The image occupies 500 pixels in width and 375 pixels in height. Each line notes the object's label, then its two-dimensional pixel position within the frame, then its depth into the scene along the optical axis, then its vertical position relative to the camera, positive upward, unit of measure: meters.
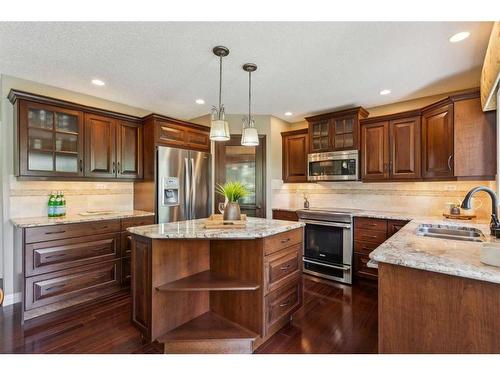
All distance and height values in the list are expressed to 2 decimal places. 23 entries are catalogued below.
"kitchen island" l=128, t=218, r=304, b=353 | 1.80 -0.76
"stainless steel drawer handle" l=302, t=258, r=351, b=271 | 3.22 -1.09
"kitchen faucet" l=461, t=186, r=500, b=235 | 1.67 -0.12
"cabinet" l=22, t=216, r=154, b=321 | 2.31 -0.82
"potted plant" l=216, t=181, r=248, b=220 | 2.17 -0.11
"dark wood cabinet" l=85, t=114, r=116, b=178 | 3.02 +0.55
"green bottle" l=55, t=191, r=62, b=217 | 2.82 -0.23
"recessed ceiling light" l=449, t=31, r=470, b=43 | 1.91 +1.25
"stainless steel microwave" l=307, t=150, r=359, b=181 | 3.56 +0.35
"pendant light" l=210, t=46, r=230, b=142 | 2.02 +0.54
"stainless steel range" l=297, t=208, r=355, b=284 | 3.24 -0.79
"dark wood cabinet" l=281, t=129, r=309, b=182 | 4.17 +0.61
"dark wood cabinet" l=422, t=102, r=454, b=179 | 2.70 +0.56
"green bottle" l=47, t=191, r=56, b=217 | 2.79 -0.23
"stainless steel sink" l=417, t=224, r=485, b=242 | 1.98 -0.39
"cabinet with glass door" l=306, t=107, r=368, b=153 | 3.56 +0.92
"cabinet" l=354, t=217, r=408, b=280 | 3.02 -0.63
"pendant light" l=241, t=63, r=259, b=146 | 2.23 +0.50
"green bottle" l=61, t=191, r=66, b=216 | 2.87 -0.22
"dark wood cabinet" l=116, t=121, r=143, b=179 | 3.29 +0.54
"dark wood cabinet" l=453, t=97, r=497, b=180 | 2.42 +0.51
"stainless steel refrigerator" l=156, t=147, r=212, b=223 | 3.31 +0.05
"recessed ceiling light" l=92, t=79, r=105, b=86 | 2.79 +1.26
